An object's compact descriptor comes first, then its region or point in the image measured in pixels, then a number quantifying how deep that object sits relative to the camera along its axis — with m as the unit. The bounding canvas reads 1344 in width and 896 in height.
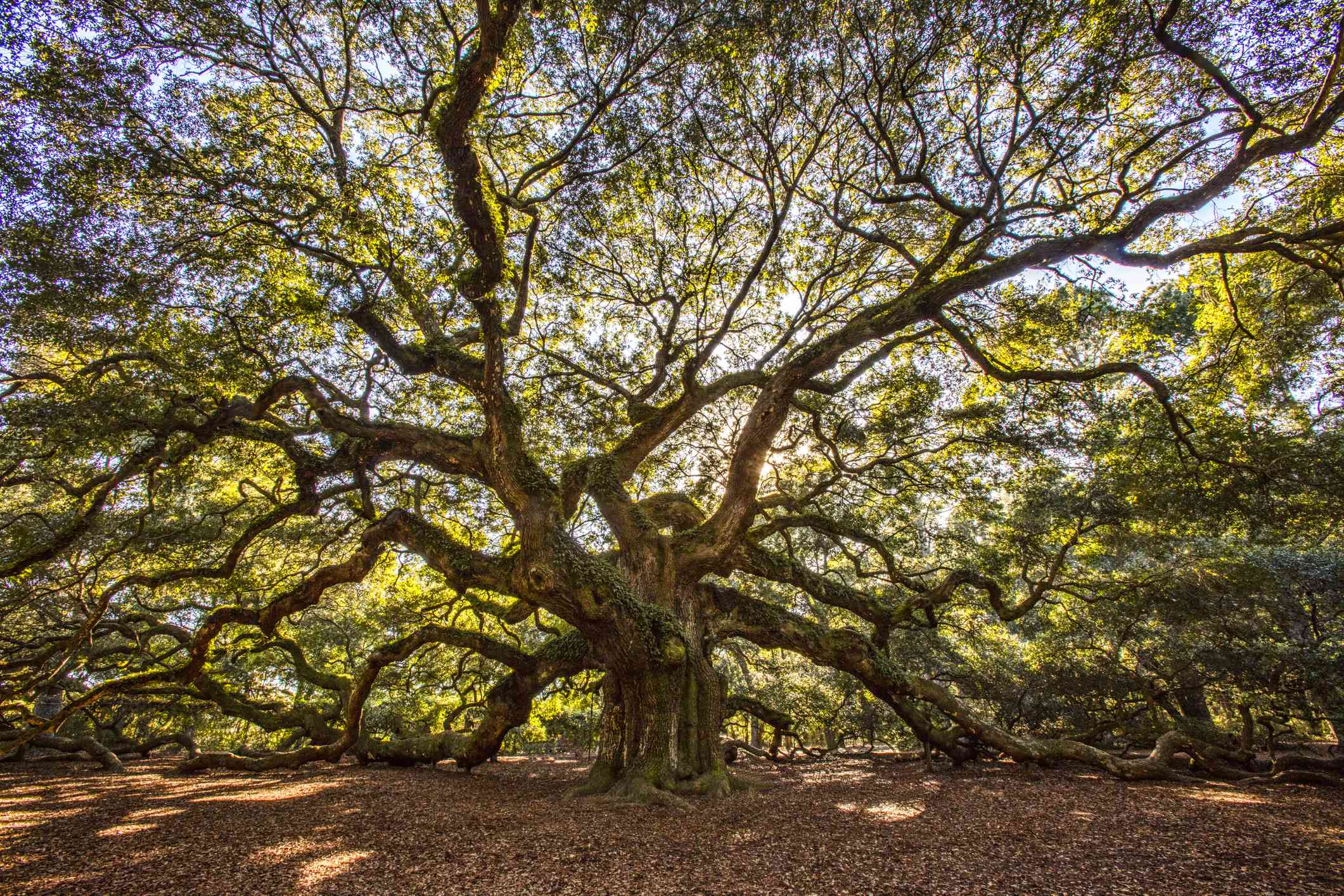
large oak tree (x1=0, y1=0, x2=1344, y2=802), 5.69
